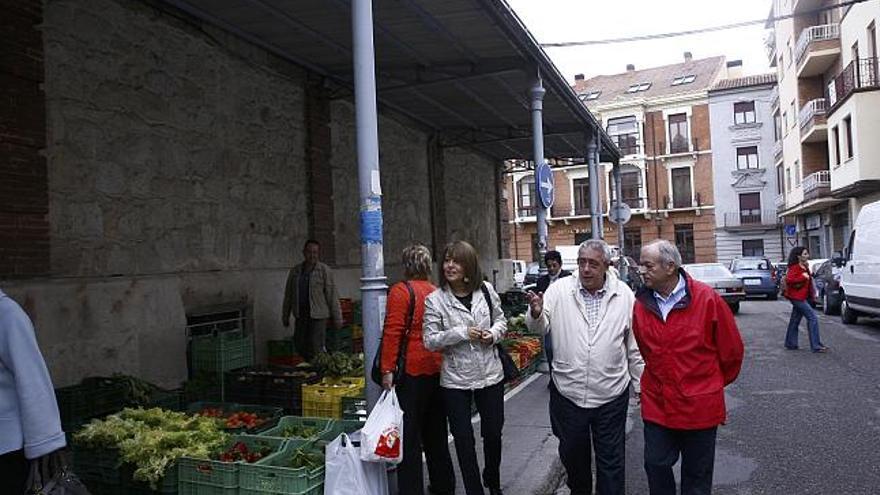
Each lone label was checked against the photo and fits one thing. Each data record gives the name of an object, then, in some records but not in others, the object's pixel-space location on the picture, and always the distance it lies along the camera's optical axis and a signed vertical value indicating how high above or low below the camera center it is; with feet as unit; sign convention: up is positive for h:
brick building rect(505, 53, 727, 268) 150.61 +17.81
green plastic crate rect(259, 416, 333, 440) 16.14 -3.69
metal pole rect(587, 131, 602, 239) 48.85 +5.27
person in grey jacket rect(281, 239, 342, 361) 27.27 -1.38
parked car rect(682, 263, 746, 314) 60.54 -2.90
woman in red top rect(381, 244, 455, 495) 14.88 -2.67
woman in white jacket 14.64 -1.95
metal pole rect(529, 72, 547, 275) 32.01 +5.70
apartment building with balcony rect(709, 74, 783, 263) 144.56 +16.50
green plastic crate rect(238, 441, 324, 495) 12.84 -3.90
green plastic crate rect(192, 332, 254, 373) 24.57 -2.89
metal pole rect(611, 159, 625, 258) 68.03 +6.40
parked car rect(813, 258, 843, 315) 56.08 -3.38
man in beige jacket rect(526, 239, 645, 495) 13.71 -2.15
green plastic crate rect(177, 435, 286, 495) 13.56 -3.99
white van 43.37 -1.80
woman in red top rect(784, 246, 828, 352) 36.76 -2.26
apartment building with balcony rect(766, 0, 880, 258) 74.38 +15.79
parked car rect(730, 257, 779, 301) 79.46 -3.79
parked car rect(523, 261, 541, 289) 88.48 -2.43
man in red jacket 12.17 -2.02
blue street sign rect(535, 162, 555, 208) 32.22 +3.32
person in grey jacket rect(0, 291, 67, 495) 8.99 -1.56
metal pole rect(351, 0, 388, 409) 14.89 +1.28
